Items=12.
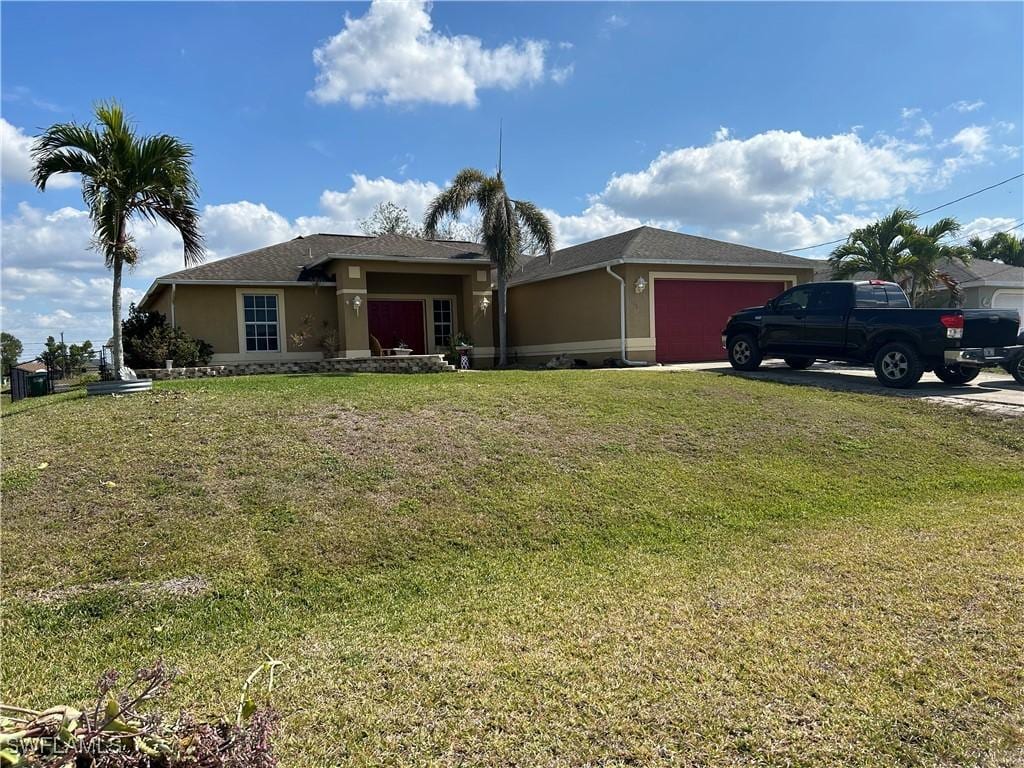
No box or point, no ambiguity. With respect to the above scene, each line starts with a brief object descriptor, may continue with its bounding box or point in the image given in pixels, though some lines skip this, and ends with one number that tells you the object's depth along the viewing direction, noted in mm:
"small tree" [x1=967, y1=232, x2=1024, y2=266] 33531
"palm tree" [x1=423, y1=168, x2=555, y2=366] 17875
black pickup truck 11211
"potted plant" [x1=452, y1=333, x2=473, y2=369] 18344
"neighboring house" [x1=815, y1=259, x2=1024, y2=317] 25594
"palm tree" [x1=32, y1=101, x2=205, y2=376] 10484
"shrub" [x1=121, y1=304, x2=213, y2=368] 14852
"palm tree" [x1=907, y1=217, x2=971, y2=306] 20519
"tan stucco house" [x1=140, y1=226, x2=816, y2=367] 17328
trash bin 16625
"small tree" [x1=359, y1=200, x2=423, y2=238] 44156
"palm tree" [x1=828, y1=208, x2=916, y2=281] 20750
